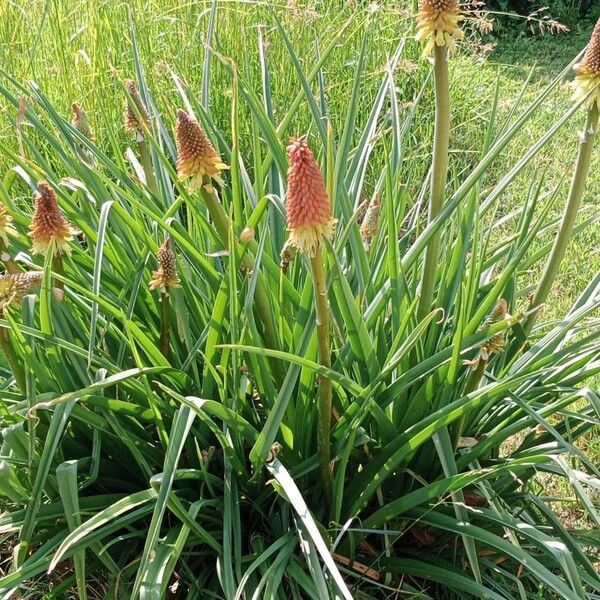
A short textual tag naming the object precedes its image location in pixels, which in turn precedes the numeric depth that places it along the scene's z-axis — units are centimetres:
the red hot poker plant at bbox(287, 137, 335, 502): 110
